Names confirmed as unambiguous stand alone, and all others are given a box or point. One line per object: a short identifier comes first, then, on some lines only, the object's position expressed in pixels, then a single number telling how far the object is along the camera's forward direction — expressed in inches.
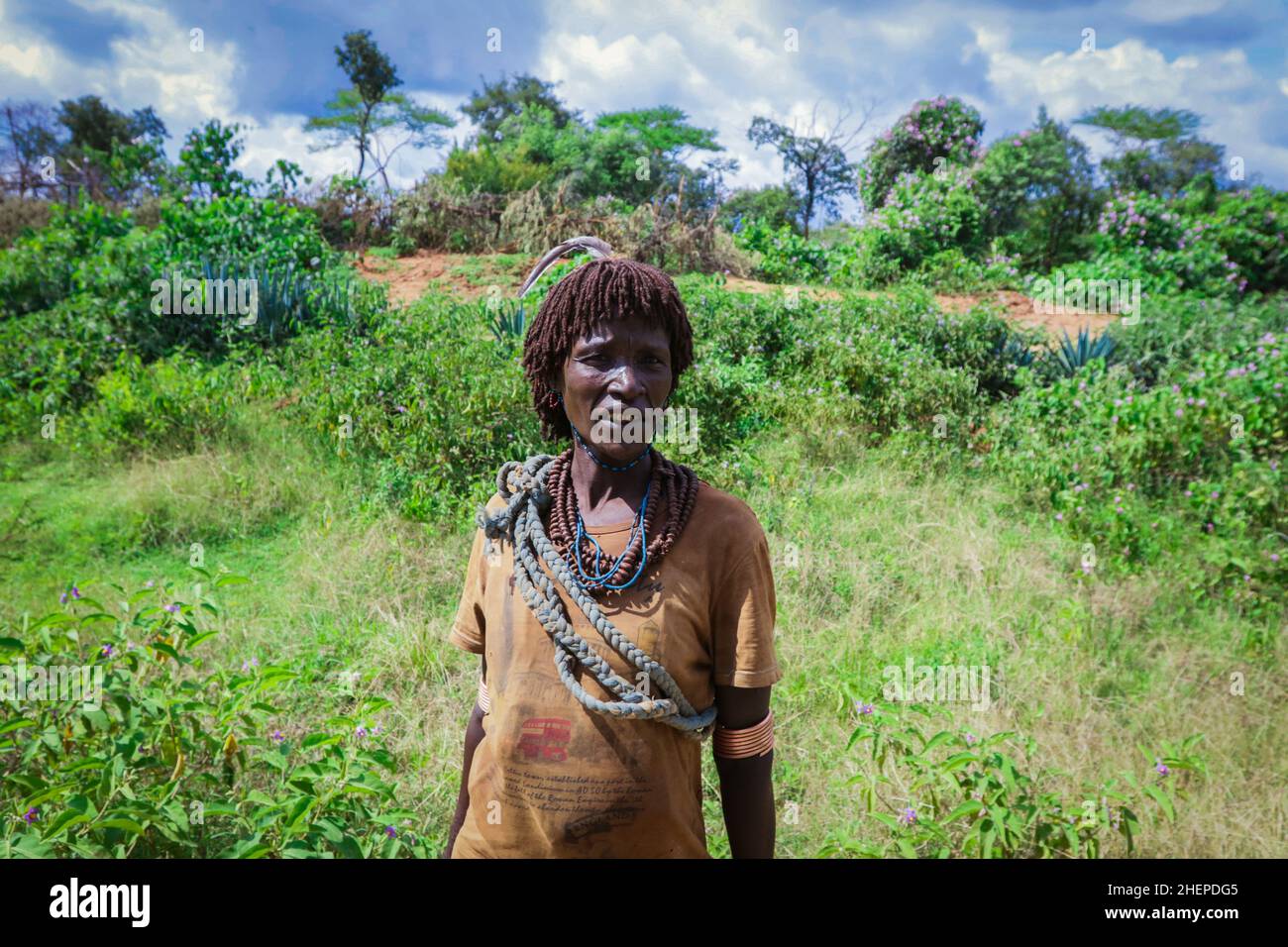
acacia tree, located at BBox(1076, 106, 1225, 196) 482.6
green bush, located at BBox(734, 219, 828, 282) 431.2
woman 54.4
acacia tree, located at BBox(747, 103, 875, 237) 587.8
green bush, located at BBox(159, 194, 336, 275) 314.2
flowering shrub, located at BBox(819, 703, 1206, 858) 91.5
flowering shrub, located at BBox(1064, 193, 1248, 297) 385.1
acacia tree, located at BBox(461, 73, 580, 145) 764.6
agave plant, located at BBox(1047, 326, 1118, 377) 261.9
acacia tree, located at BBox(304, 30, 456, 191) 610.2
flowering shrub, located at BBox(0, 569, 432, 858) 75.7
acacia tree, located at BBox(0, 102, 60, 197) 564.4
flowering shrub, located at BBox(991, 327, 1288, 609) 170.9
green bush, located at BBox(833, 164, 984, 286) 418.3
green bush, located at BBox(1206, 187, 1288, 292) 401.7
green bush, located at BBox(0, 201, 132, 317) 324.8
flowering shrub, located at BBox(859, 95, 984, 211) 527.2
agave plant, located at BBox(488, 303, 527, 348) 240.4
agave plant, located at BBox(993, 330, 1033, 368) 271.9
